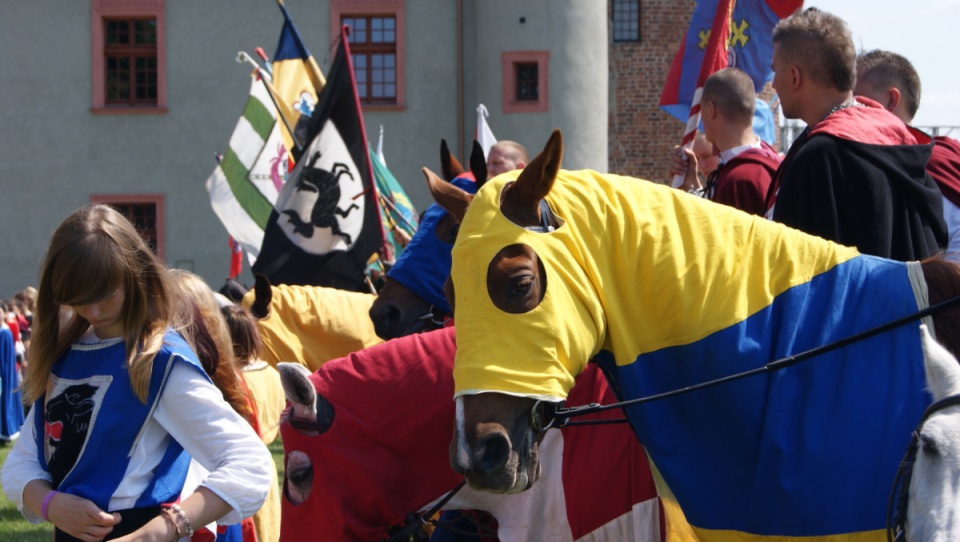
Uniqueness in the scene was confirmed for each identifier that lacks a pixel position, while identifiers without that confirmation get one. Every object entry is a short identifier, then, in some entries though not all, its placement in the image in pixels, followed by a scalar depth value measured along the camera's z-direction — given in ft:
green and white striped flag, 50.06
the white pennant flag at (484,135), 42.01
